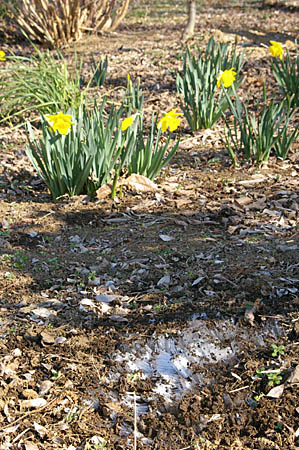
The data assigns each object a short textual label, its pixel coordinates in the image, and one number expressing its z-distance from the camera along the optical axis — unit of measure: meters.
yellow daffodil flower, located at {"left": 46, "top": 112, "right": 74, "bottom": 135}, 3.32
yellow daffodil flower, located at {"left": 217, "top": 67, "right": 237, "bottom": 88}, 4.07
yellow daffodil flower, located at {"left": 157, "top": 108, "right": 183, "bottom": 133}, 3.65
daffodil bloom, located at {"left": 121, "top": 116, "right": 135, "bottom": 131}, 3.49
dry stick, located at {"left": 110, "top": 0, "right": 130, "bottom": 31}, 8.50
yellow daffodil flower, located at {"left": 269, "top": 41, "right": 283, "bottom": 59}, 4.47
